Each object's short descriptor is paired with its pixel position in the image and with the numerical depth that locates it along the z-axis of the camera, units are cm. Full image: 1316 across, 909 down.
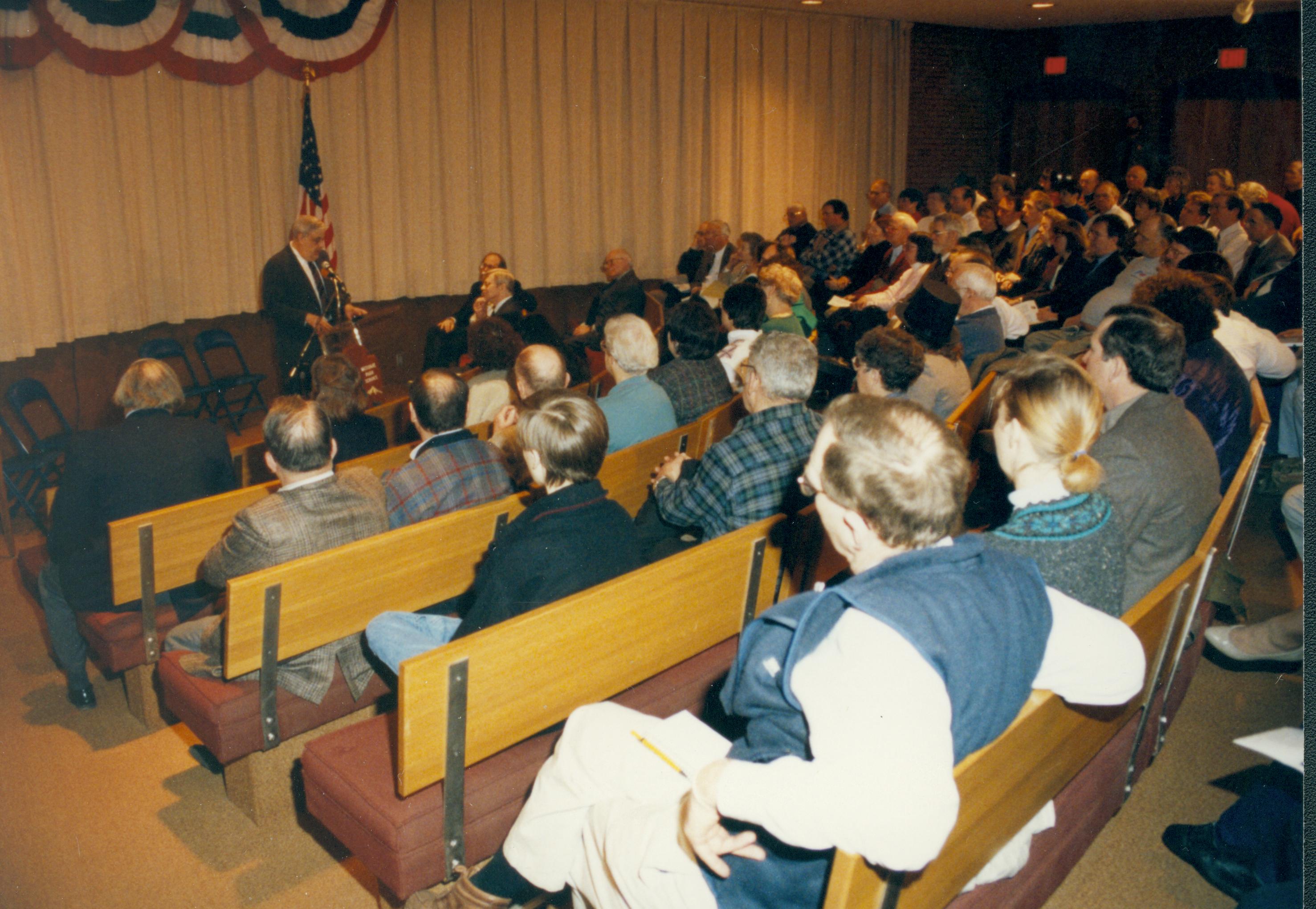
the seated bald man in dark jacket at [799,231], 932
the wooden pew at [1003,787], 159
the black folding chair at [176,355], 664
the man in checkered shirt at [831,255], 886
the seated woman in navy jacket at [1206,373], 365
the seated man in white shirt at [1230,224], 763
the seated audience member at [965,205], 929
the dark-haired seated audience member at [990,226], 965
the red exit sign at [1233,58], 1254
